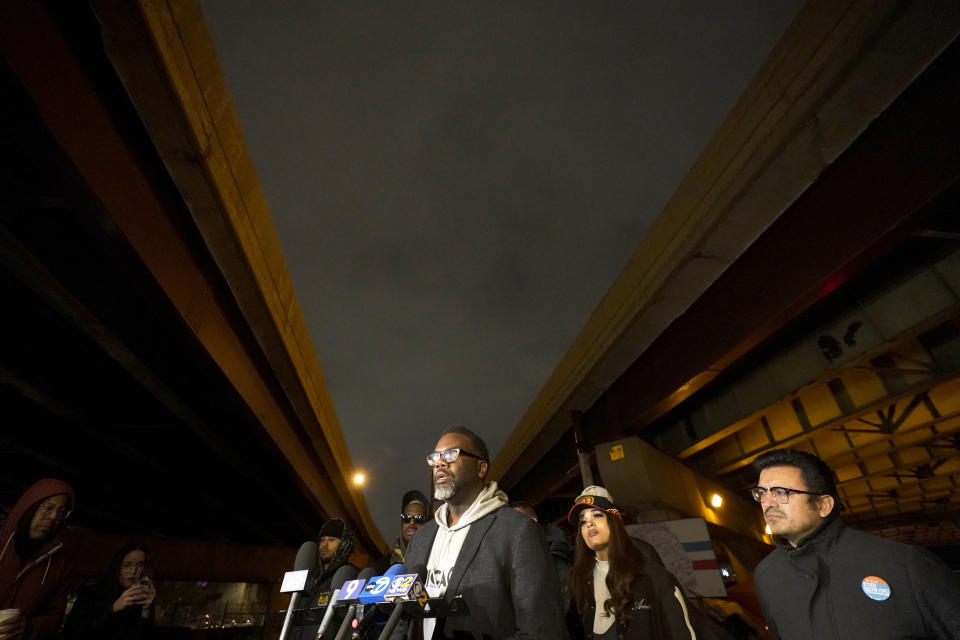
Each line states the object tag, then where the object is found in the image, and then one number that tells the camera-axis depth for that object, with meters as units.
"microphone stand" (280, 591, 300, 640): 2.09
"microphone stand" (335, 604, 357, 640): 1.57
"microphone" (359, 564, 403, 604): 1.58
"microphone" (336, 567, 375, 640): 1.58
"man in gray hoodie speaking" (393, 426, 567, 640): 1.98
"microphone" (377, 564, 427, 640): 1.45
